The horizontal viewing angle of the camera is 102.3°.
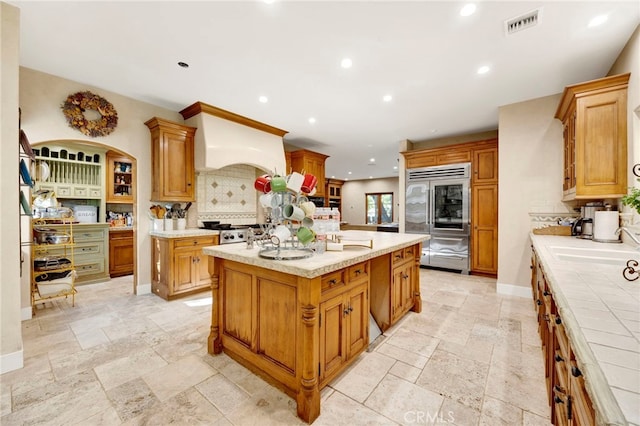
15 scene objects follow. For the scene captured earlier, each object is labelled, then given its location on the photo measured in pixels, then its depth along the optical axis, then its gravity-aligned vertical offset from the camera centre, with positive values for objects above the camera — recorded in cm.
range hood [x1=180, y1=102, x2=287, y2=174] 375 +115
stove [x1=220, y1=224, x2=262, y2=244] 386 -36
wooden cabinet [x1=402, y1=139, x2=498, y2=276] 456 +17
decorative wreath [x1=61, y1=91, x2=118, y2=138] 303 +121
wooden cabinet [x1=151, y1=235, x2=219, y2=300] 342 -75
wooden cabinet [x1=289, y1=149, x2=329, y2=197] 547 +110
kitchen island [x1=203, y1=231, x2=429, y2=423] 150 -71
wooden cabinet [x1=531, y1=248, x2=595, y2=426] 77 -63
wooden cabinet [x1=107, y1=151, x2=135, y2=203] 493 +66
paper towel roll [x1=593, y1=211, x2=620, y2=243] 250 -15
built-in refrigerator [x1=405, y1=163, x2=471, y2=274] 484 -1
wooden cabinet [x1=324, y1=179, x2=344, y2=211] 1133 +91
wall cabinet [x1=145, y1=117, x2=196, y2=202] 358 +74
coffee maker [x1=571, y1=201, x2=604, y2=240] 280 -11
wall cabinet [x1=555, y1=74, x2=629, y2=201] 237 +71
